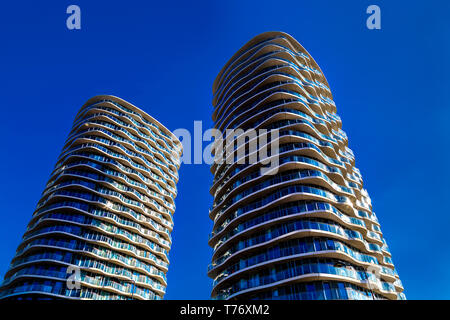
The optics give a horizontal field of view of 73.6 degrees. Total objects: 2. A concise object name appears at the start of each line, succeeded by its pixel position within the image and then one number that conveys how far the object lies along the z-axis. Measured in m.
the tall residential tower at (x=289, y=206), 33.25
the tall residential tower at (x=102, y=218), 46.19
